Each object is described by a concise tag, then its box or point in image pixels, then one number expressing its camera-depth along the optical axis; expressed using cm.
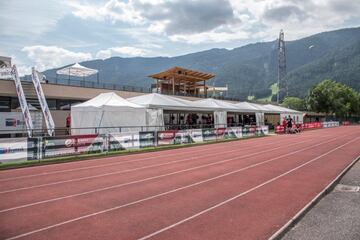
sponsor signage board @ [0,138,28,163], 1436
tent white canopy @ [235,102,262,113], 3719
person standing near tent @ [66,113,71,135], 2729
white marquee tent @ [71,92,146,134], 2403
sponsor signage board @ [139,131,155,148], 2139
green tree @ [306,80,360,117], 9344
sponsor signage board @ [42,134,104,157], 1628
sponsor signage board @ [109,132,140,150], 1949
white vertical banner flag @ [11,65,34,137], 2534
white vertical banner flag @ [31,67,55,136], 2644
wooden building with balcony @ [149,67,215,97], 5566
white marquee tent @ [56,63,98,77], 3775
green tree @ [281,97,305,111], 12697
